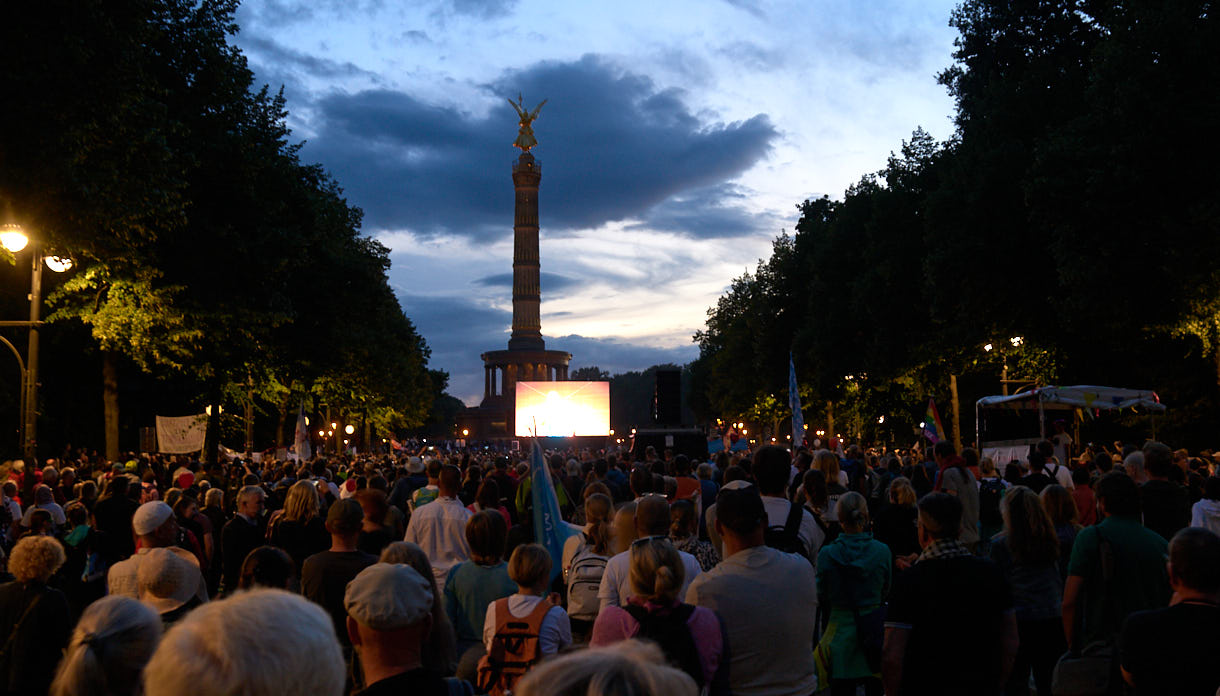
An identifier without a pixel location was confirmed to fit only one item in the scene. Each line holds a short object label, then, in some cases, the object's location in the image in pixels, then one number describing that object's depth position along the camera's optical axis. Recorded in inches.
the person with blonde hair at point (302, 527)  327.0
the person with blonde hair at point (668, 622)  180.4
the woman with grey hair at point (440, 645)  162.1
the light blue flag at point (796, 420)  909.1
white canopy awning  859.4
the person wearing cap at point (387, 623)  141.1
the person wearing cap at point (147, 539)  258.4
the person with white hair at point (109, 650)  125.7
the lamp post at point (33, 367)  659.4
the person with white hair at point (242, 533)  354.6
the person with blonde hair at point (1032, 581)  268.2
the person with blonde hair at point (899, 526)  370.3
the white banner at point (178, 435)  1339.8
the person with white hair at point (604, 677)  69.2
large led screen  1779.0
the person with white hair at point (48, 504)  454.6
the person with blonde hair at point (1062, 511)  312.5
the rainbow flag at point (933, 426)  869.8
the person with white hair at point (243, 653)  81.4
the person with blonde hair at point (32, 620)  206.8
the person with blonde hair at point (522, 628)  203.2
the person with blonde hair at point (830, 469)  402.6
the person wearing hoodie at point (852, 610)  244.4
